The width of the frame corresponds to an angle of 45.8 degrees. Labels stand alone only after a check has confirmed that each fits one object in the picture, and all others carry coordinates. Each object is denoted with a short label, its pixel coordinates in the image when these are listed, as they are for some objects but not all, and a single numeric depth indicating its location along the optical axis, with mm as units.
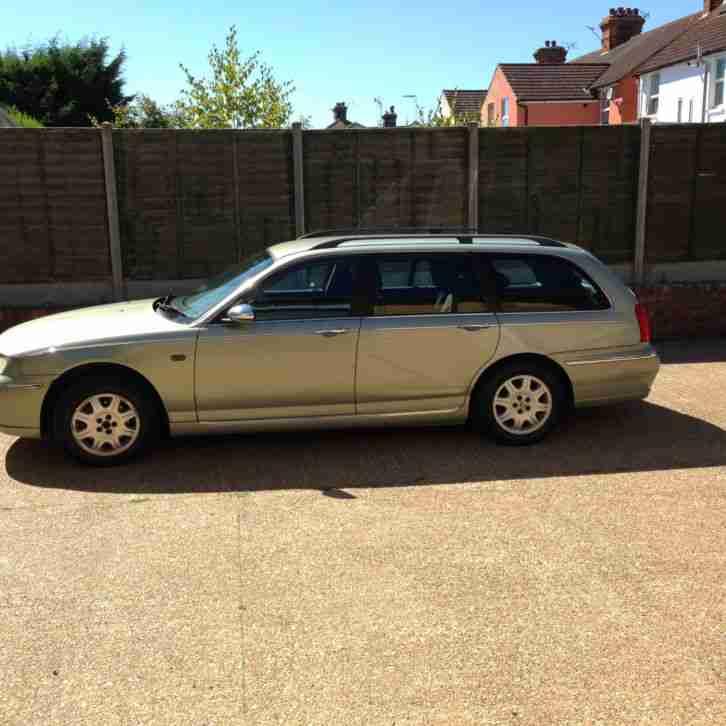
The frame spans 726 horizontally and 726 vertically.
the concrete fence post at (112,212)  9773
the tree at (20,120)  20419
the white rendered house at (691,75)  25125
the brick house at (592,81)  32281
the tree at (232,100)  19625
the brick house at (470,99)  46947
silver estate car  5883
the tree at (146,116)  27347
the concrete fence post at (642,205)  10547
